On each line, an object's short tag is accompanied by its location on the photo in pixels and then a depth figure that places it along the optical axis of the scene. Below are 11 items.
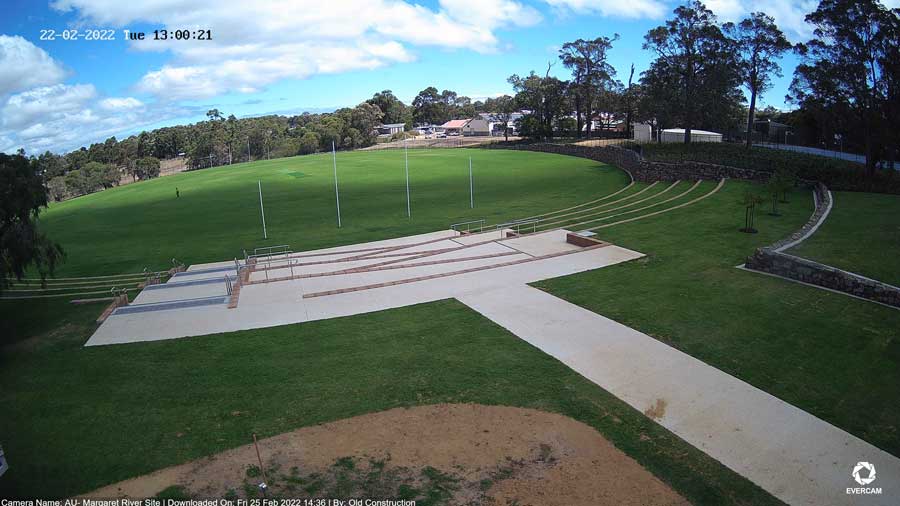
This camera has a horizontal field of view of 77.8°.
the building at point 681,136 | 59.59
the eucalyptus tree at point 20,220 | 16.08
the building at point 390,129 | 141.62
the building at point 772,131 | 59.44
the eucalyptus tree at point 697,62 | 52.28
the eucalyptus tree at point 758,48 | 46.50
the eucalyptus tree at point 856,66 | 31.33
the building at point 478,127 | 121.81
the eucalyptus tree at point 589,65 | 80.44
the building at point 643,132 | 67.25
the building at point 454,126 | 132.25
